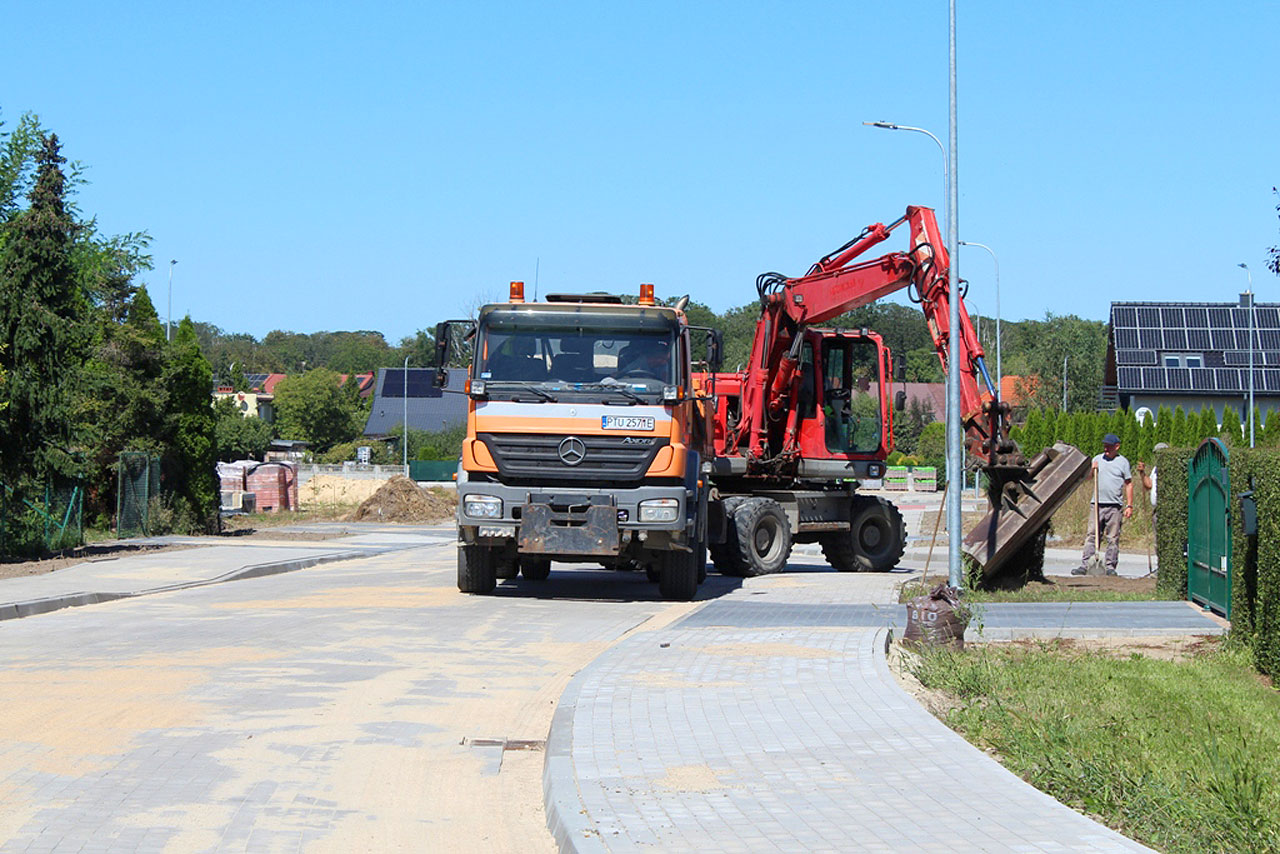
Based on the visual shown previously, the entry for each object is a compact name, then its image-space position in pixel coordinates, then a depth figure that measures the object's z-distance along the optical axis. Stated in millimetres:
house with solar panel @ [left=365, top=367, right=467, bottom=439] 121750
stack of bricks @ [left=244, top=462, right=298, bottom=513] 52562
